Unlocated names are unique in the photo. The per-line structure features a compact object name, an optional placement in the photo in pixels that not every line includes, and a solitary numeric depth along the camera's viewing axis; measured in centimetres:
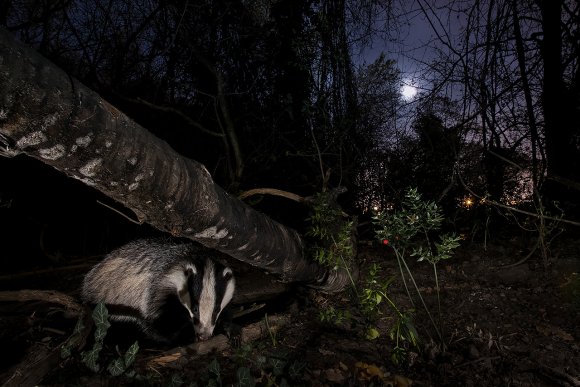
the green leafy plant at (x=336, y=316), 54
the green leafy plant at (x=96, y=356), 45
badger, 66
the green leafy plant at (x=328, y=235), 58
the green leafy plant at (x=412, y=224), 47
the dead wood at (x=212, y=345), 50
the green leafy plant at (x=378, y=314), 45
